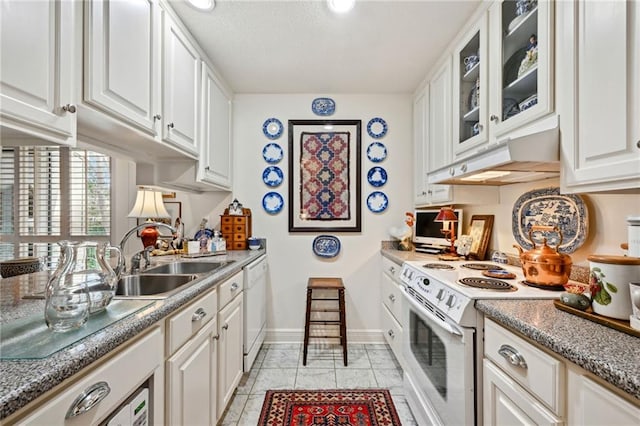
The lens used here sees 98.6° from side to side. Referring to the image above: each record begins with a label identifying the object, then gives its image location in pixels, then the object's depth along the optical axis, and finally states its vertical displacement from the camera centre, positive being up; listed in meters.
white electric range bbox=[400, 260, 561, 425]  1.09 -0.56
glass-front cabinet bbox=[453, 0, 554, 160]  1.18 +0.74
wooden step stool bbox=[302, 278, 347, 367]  2.31 -0.84
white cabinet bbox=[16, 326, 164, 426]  0.58 -0.44
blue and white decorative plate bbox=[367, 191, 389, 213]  2.80 +0.11
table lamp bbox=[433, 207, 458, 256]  2.14 -0.08
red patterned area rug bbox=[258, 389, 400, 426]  1.67 -1.26
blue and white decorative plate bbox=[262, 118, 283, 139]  2.81 +0.86
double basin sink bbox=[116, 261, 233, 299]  1.44 -0.38
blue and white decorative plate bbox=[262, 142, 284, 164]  2.81 +0.60
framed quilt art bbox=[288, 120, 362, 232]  2.80 +0.35
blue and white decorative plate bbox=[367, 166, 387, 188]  2.81 +0.36
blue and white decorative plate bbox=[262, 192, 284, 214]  2.81 +0.09
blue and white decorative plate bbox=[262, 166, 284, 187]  2.81 +0.37
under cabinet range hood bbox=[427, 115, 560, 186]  1.10 +0.23
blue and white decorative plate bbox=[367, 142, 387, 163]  2.81 +0.62
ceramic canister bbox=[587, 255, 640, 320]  0.80 -0.21
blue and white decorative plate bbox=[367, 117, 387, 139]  2.82 +0.87
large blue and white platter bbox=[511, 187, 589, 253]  1.33 -0.02
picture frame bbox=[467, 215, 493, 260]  2.01 -0.17
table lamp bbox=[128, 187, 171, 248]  1.96 +0.04
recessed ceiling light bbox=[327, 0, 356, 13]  1.57 +1.20
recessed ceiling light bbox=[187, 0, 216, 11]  1.57 +1.21
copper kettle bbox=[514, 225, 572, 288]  1.16 -0.23
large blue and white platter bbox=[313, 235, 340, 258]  2.78 -0.34
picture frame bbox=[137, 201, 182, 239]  2.68 +0.03
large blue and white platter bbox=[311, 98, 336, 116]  2.81 +1.08
